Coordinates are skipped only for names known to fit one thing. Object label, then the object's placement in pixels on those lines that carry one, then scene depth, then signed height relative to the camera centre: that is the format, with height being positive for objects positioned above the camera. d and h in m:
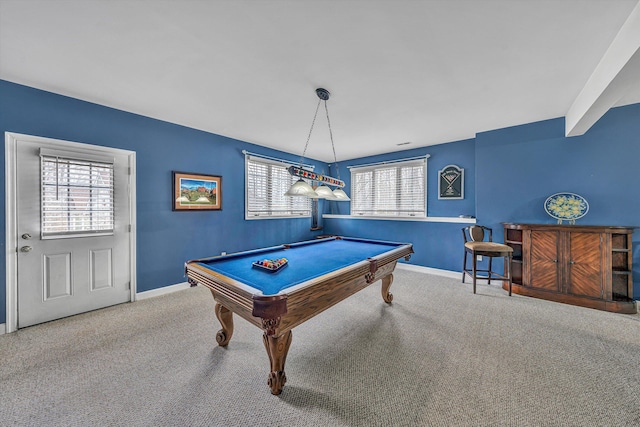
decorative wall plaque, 4.33 +0.57
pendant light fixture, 2.54 +0.31
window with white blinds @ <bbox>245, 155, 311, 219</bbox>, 4.56 +0.44
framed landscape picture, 3.55 +0.32
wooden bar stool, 3.36 -0.54
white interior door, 2.48 -0.21
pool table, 1.46 -0.53
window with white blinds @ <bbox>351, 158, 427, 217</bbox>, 4.84 +0.52
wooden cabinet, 2.81 -0.69
